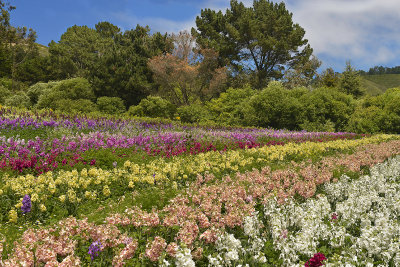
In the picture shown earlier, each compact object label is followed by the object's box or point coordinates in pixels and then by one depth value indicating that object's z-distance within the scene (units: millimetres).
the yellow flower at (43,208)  4573
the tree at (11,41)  36688
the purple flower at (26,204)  4347
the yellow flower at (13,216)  4195
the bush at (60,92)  25250
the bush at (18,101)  26334
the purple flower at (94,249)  2830
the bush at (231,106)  24781
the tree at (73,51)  46438
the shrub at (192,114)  23869
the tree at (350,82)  37469
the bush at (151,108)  23711
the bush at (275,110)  22531
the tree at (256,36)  34906
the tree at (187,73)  29016
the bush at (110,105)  25172
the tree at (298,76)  37250
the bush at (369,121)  23672
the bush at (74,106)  23250
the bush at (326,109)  23539
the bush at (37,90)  28594
